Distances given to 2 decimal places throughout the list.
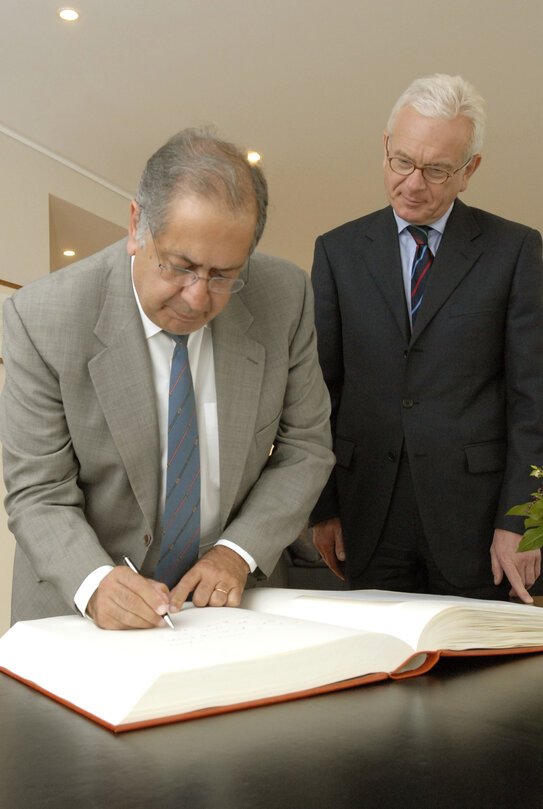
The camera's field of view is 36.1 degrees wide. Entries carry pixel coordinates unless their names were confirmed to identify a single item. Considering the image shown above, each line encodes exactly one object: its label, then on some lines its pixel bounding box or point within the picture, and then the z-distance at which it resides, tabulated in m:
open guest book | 0.81
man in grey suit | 1.27
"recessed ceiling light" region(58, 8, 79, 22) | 4.39
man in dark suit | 1.92
